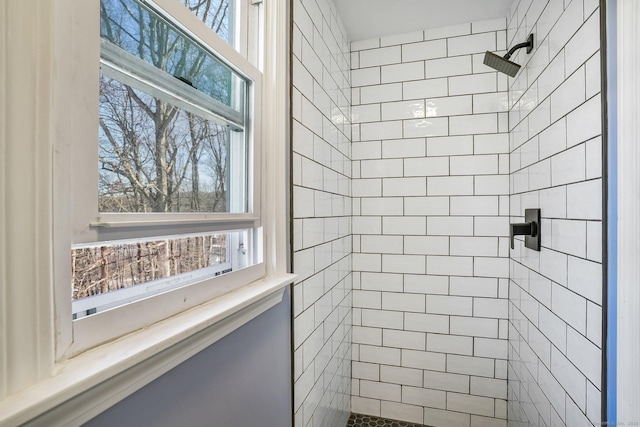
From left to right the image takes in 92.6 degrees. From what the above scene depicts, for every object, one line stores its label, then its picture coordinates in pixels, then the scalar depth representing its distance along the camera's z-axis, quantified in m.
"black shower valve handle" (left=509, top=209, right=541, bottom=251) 1.20
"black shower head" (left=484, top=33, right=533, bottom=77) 1.27
